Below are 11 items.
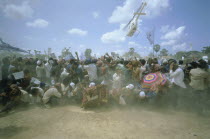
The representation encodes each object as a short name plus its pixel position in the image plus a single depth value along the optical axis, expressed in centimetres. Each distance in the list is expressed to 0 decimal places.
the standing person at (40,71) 833
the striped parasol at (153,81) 580
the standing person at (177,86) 572
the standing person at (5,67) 641
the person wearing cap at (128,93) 614
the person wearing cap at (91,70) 694
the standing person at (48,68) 864
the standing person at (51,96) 586
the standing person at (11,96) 530
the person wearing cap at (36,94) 603
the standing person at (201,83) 528
